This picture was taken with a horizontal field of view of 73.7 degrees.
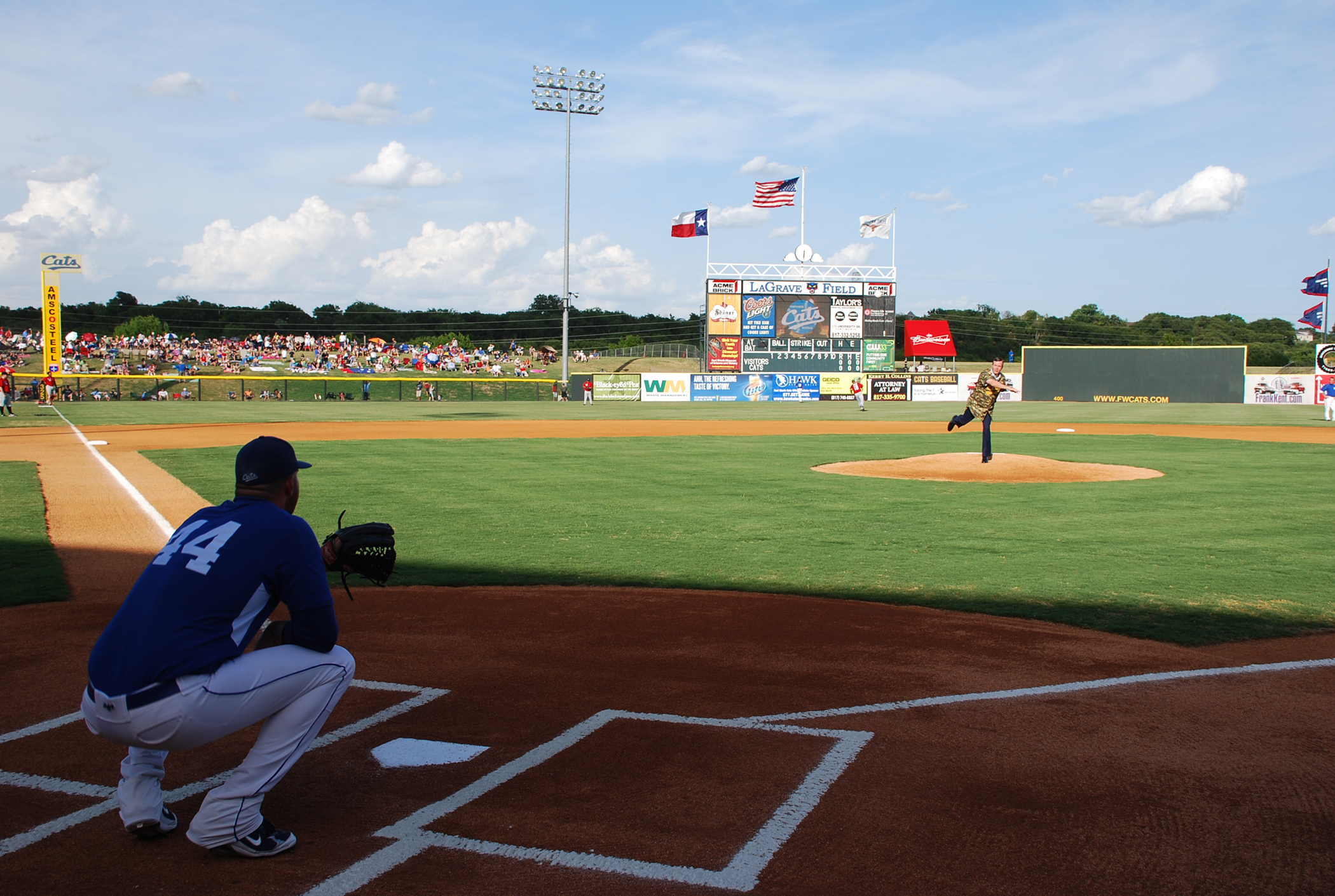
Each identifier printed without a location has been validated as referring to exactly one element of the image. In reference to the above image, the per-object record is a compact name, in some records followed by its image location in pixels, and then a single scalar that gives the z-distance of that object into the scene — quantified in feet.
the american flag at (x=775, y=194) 174.29
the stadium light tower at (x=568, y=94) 185.37
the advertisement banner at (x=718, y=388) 183.32
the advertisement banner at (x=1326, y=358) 147.84
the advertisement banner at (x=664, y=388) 185.06
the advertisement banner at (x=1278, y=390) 167.94
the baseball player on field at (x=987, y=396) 50.65
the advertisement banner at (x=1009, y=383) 185.37
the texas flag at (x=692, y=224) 180.96
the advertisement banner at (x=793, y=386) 183.62
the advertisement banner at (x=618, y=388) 185.26
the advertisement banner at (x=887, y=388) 184.14
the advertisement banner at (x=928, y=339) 209.87
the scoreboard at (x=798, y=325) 180.24
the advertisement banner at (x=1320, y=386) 151.56
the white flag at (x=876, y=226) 192.44
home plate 12.97
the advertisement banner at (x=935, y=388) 185.68
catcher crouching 9.89
